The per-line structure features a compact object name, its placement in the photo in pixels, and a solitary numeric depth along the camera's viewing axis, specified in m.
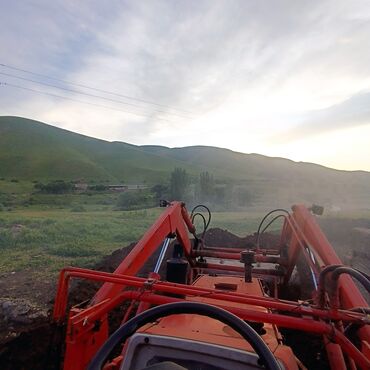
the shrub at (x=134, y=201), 34.22
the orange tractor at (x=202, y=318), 1.77
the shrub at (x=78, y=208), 30.83
